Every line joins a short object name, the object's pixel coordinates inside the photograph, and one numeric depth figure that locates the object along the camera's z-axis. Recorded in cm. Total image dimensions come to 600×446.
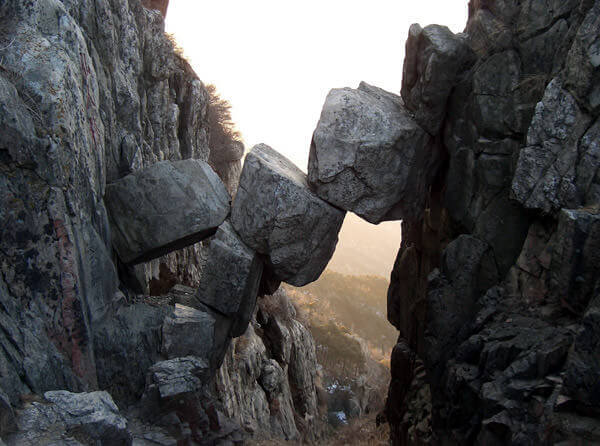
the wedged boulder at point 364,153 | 1216
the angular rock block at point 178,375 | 959
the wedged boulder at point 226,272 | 1251
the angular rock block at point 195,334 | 1123
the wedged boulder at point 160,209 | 1188
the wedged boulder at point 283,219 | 1222
